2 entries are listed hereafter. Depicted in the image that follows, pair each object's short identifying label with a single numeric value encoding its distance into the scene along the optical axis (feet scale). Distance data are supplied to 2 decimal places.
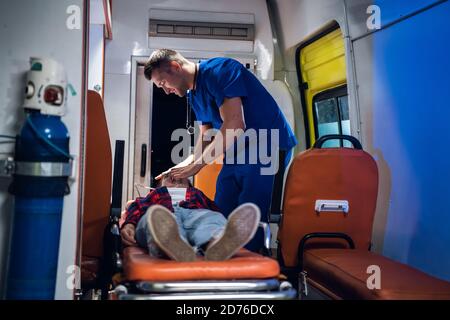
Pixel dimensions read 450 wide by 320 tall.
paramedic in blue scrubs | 7.95
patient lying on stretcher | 4.98
